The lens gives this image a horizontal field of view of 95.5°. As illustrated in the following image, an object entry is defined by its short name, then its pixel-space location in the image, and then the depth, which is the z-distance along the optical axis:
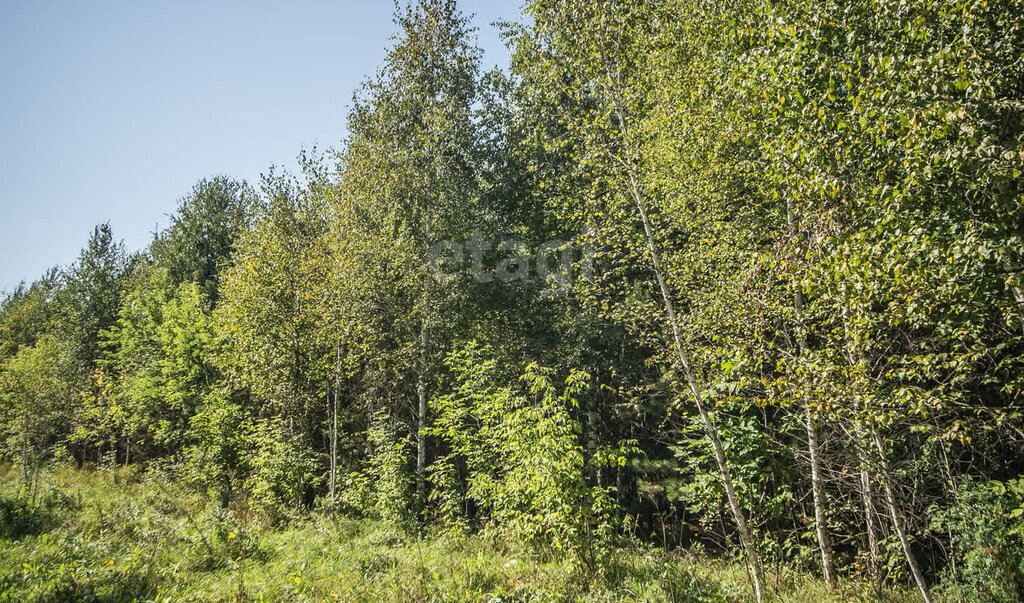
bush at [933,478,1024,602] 6.26
